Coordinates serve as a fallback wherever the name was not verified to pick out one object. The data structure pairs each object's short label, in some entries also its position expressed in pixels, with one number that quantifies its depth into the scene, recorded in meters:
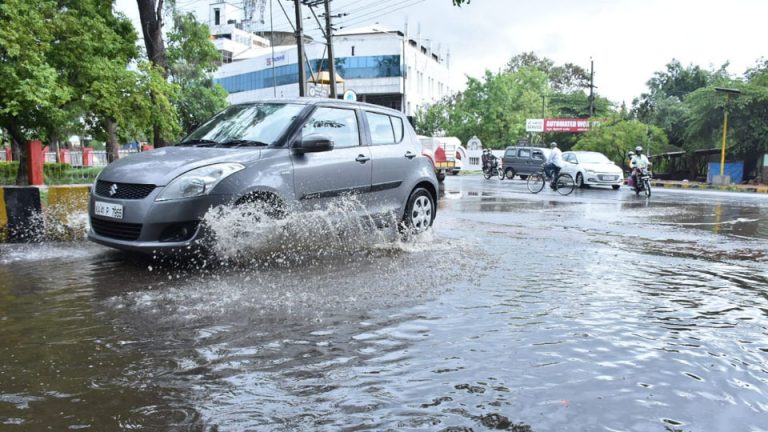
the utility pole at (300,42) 21.78
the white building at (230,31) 92.69
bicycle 21.12
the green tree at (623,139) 41.31
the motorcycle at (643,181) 19.59
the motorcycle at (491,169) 35.72
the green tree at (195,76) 27.42
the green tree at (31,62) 10.84
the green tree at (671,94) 45.96
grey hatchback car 5.51
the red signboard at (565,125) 53.75
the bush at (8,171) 25.94
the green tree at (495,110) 61.31
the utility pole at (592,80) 55.88
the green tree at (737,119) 33.41
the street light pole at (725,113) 31.73
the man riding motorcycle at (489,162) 35.78
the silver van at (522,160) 35.49
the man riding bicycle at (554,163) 21.91
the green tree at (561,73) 78.19
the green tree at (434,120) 66.57
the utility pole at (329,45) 24.28
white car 23.27
